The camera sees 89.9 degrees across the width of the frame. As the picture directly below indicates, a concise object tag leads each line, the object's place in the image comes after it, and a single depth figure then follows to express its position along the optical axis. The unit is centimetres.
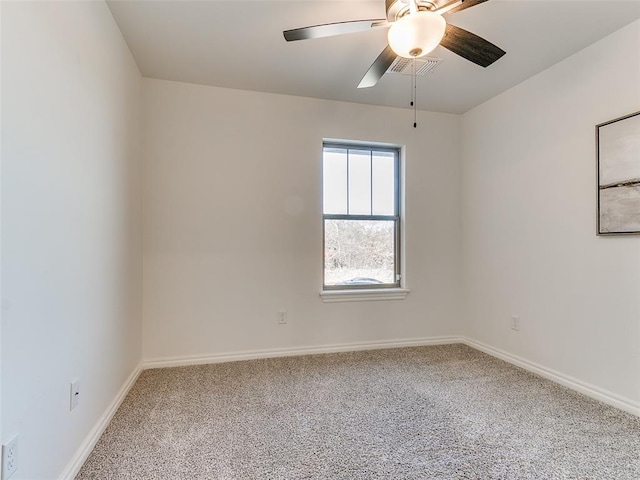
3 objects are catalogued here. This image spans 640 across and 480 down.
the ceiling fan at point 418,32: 140
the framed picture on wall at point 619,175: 199
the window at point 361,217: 325
